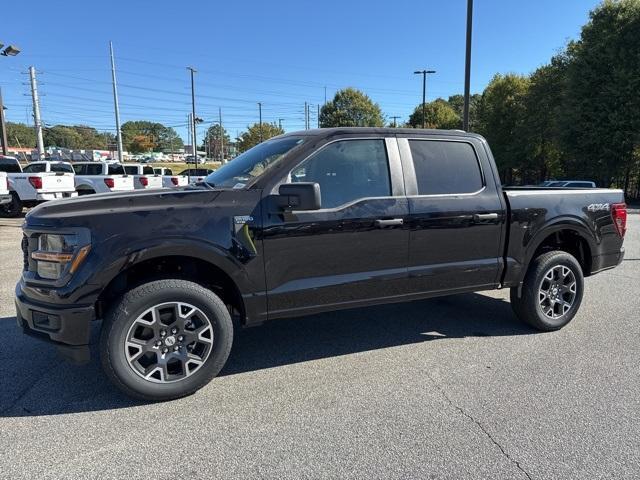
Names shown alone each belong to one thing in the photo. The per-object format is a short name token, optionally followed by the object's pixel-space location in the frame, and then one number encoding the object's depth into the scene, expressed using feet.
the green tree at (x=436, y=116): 214.36
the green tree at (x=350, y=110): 213.46
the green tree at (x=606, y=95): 83.56
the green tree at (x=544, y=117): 107.96
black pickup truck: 10.45
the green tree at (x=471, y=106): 147.43
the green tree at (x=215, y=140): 495.82
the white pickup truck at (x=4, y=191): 43.27
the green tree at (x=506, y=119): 121.39
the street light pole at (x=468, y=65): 49.06
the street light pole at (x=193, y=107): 139.74
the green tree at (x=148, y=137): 456.86
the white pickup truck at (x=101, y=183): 57.00
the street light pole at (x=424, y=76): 138.72
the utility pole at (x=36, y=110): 128.47
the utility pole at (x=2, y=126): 111.93
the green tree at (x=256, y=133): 232.73
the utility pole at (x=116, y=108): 132.48
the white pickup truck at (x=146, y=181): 62.54
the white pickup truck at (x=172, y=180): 73.95
